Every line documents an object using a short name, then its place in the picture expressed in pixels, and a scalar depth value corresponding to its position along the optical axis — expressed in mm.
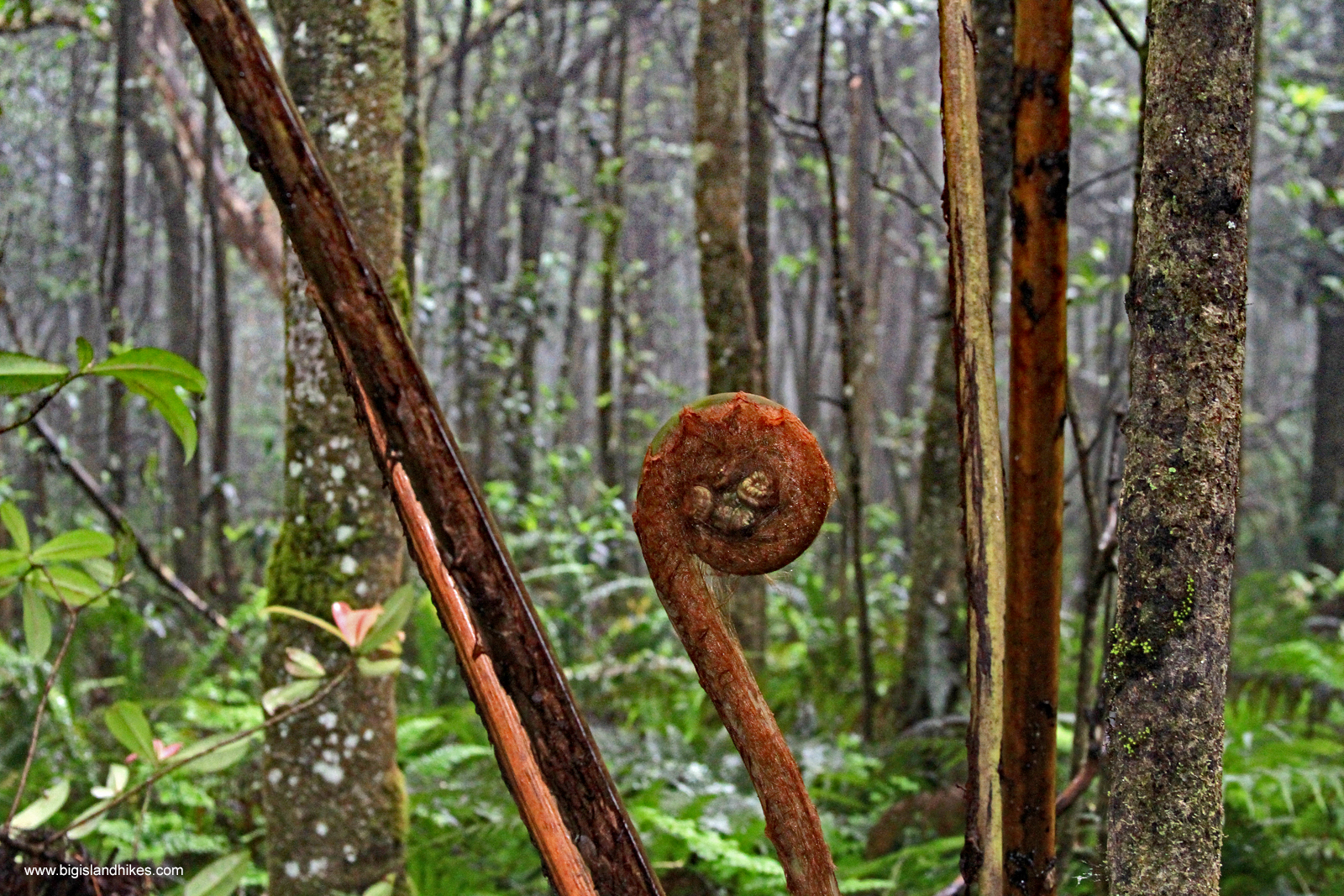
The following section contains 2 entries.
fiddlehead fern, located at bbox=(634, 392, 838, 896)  573
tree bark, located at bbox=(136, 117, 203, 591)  6383
